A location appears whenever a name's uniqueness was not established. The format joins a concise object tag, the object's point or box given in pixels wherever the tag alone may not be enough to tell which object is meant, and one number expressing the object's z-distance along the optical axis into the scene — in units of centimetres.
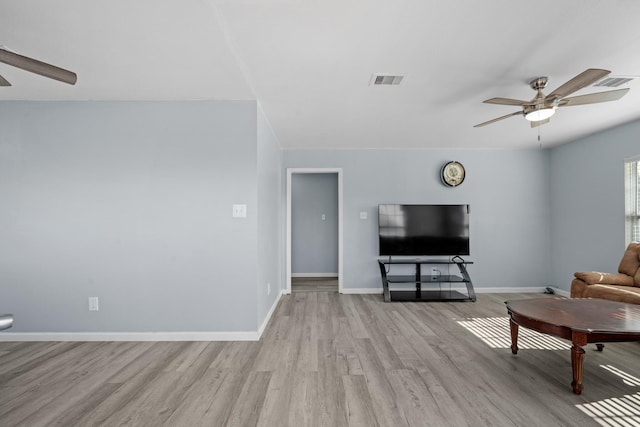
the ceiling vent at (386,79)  266
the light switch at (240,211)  318
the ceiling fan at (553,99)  227
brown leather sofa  327
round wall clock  530
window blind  407
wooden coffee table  212
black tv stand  475
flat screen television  509
